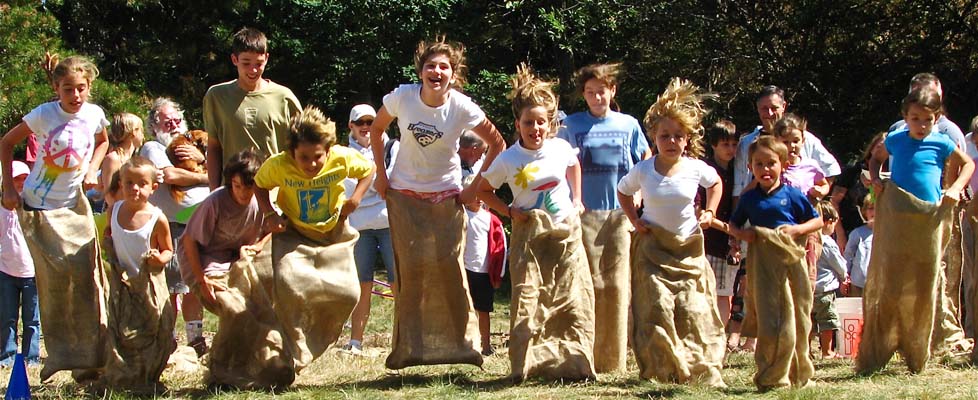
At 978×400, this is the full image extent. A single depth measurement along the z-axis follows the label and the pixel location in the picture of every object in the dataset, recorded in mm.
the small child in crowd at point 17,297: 8125
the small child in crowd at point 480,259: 8992
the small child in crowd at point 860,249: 9359
